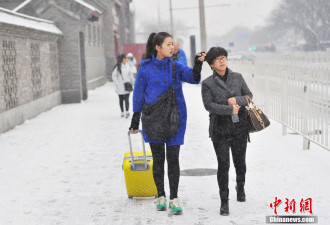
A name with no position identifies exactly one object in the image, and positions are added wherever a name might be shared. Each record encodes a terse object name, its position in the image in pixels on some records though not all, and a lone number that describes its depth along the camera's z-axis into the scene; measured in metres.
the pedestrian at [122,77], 16.19
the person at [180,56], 12.45
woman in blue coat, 6.36
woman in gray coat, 6.21
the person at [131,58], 26.30
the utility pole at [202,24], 32.87
